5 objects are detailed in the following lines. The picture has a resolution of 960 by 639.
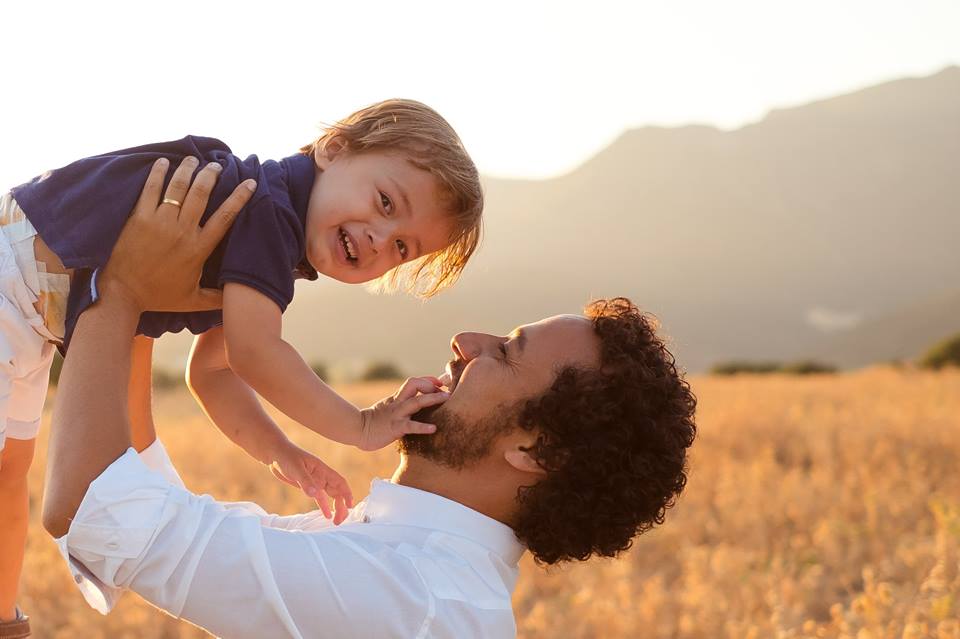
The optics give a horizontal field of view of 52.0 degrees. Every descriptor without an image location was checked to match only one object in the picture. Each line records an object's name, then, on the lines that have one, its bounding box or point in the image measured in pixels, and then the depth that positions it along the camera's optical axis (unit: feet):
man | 7.39
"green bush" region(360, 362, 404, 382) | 100.83
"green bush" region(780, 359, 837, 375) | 97.23
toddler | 8.87
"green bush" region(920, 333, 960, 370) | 85.97
